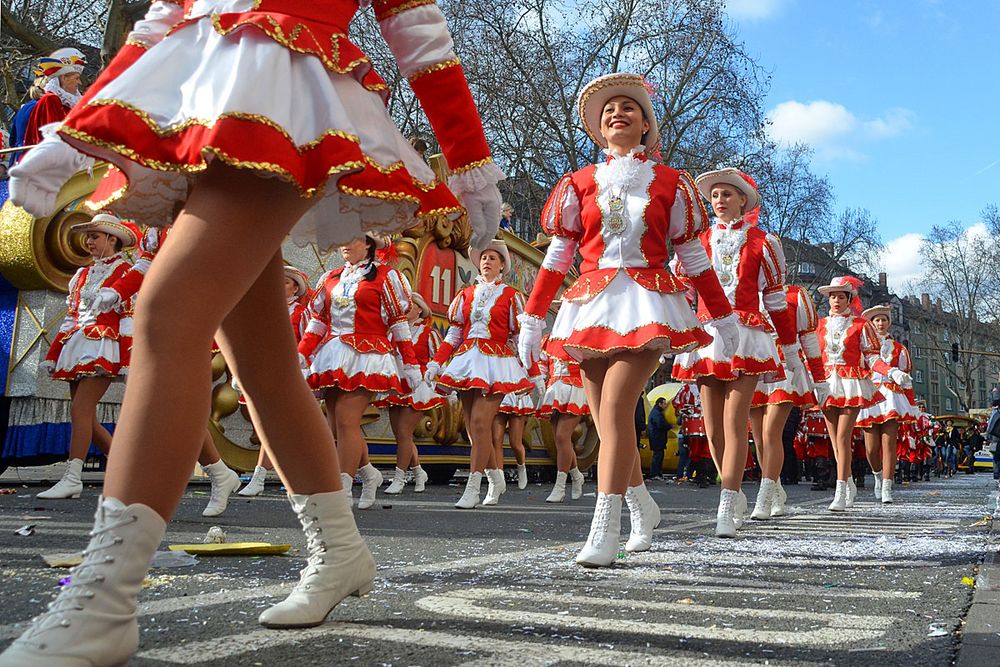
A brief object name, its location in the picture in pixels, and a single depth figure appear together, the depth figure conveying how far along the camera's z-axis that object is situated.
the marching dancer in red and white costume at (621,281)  4.54
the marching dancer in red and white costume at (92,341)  7.79
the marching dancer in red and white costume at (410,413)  10.45
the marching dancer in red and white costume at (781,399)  7.73
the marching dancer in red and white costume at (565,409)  11.08
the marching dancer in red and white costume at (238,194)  1.94
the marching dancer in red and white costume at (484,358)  9.14
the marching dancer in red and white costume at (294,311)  9.35
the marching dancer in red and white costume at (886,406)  11.37
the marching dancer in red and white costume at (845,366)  9.80
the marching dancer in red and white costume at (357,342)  7.61
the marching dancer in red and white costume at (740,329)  6.30
